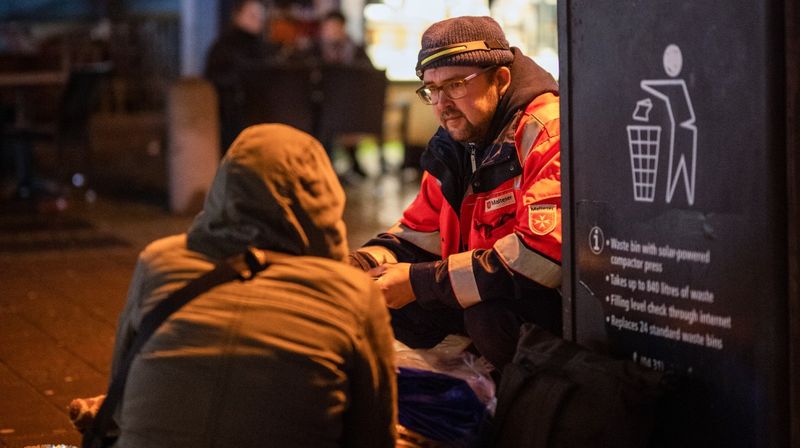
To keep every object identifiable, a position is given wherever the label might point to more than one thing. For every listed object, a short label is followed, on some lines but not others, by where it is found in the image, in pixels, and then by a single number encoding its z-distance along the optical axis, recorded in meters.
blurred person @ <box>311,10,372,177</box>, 12.88
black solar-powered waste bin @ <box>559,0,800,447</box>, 2.97
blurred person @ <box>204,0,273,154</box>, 11.60
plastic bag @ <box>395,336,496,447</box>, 3.79
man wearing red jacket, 3.84
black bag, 3.27
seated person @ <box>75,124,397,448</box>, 2.59
